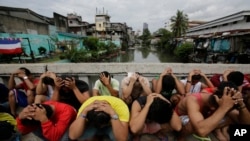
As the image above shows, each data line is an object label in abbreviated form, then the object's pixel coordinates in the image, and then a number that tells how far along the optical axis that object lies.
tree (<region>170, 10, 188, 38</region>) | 38.53
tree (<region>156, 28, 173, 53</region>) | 37.31
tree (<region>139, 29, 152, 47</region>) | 77.59
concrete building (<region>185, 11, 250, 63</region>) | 10.85
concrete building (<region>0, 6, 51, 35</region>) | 12.84
